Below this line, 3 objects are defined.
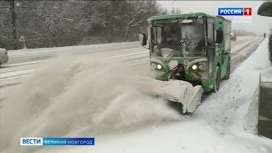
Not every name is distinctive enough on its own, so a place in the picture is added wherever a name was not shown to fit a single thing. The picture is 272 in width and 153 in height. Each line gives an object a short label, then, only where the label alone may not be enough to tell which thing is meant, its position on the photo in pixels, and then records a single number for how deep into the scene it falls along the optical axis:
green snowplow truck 5.51
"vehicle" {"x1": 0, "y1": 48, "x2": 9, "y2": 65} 11.90
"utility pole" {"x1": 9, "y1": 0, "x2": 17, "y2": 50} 19.94
